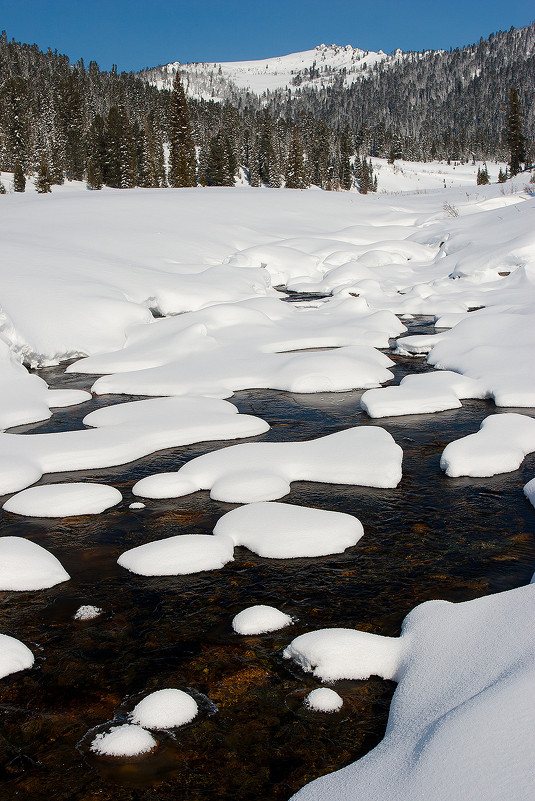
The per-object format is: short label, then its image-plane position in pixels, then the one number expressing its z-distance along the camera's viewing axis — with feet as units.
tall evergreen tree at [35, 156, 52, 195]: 135.44
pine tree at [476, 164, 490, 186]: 159.94
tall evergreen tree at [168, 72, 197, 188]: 147.13
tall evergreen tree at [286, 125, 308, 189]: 203.72
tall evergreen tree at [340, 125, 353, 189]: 256.52
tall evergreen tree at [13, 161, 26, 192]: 139.13
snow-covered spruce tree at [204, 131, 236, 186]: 196.03
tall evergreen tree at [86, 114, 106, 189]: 188.75
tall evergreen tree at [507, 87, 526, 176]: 168.35
